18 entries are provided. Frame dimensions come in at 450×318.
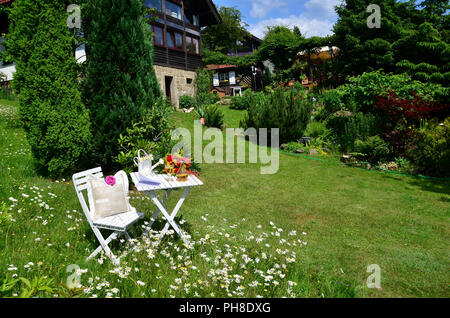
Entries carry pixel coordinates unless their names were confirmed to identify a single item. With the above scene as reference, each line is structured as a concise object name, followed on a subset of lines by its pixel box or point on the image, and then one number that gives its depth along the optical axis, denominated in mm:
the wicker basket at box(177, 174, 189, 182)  4031
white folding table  3688
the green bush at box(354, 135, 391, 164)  9438
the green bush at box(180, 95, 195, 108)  20000
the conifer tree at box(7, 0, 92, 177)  5629
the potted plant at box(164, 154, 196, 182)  4039
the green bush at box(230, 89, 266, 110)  19828
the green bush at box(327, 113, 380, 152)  10227
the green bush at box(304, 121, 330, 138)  12595
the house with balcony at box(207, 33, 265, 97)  29641
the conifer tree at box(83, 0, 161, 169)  6000
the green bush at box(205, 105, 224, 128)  13906
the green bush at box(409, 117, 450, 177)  8180
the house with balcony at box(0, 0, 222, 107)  19391
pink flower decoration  3871
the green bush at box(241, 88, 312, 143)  12133
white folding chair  3363
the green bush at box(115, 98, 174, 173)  6031
